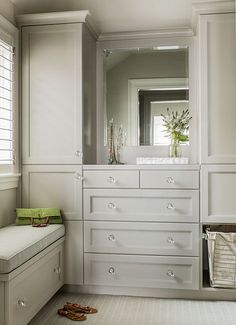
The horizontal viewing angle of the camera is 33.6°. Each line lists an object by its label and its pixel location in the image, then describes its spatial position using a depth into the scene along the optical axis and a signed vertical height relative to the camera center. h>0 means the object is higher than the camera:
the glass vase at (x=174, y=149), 3.28 +0.15
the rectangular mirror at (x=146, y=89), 3.40 +0.68
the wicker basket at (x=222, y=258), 2.90 -0.69
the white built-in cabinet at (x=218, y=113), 2.90 +0.40
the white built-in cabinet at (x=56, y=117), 3.09 +0.40
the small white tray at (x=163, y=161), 3.15 +0.05
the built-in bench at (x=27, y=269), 2.11 -0.64
